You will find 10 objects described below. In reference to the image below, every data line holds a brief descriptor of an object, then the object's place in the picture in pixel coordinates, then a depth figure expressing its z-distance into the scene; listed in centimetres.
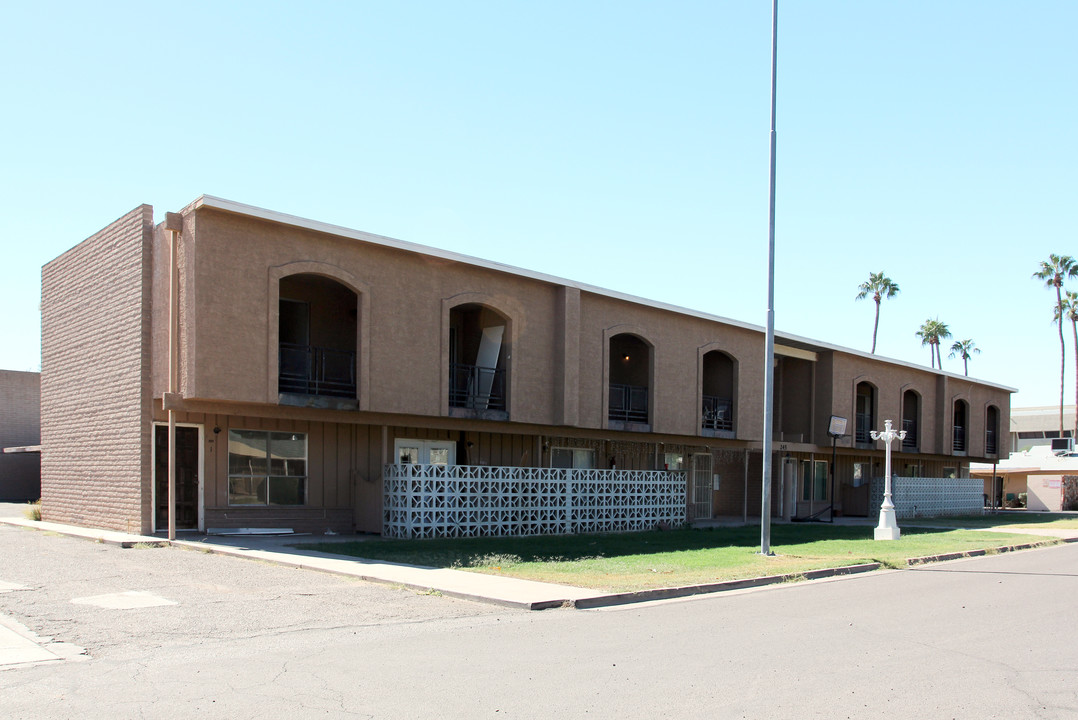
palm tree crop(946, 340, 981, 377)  8488
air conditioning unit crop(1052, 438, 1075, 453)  5419
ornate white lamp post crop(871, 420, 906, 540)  2306
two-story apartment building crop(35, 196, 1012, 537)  1839
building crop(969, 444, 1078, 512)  5122
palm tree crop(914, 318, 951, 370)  8088
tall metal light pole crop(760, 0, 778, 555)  1761
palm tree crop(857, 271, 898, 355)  7344
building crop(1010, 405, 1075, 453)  7388
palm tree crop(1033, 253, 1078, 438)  6675
